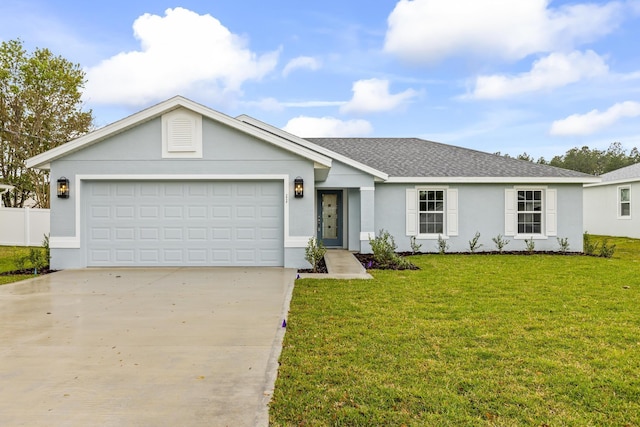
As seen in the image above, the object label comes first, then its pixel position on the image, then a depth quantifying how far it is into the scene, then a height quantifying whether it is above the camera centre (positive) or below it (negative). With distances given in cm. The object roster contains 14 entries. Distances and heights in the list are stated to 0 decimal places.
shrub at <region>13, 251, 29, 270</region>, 1020 -111
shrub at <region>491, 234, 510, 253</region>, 1399 -75
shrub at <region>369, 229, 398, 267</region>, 1072 -86
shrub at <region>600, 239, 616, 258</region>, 1305 -103
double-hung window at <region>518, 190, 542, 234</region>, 1439 +30
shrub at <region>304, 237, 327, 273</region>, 993 -79
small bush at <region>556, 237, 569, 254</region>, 1398 -83
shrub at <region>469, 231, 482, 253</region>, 1401 -82
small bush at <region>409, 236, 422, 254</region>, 1382 -84
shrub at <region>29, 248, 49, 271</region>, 1010 -93
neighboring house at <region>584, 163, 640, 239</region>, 1977 +77
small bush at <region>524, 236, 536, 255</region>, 1384 -85
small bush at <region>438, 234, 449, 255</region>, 1396 -84
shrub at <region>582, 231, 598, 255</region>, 1379 -96
